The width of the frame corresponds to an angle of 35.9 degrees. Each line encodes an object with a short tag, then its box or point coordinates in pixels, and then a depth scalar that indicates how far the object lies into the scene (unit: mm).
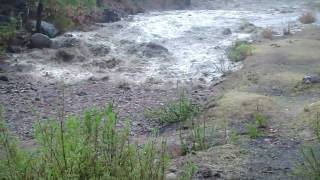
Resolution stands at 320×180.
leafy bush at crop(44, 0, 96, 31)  16031
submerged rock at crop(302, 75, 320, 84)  10242
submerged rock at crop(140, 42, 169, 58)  14672
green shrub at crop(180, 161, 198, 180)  4239
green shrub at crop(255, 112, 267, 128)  7847
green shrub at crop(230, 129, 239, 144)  7018
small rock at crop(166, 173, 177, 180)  5274
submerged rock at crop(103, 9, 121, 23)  19102
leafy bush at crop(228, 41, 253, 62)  14008
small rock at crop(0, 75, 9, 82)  11641
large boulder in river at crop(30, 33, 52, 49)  14422
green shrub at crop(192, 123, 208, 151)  6785
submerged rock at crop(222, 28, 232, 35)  17520
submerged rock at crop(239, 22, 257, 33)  17991
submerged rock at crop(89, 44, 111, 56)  14508
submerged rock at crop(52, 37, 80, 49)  14648
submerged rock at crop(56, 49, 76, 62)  13688
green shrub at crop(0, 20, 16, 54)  13891
